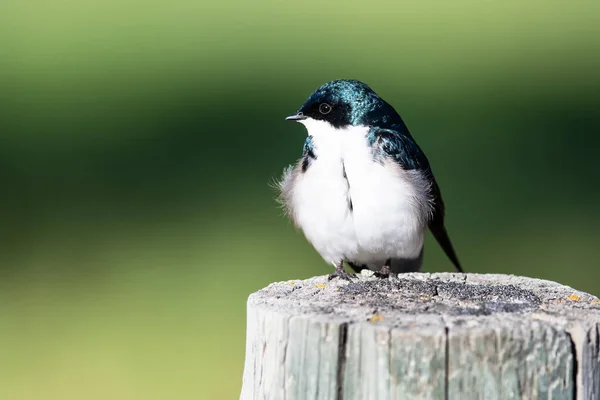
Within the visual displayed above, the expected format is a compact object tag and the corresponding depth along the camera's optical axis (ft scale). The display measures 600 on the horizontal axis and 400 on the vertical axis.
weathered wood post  16.83
